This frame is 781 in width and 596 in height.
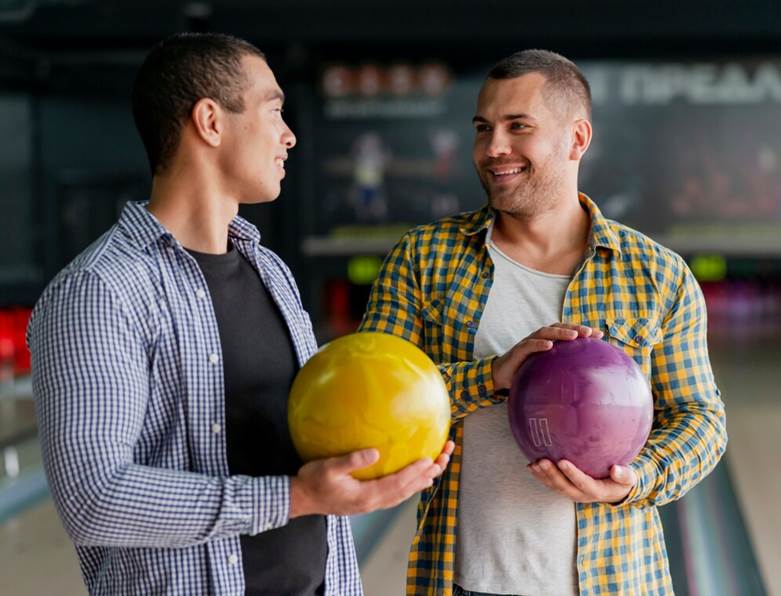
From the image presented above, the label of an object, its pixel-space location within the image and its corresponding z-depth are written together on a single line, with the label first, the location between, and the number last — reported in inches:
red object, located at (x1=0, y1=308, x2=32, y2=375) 356.5
